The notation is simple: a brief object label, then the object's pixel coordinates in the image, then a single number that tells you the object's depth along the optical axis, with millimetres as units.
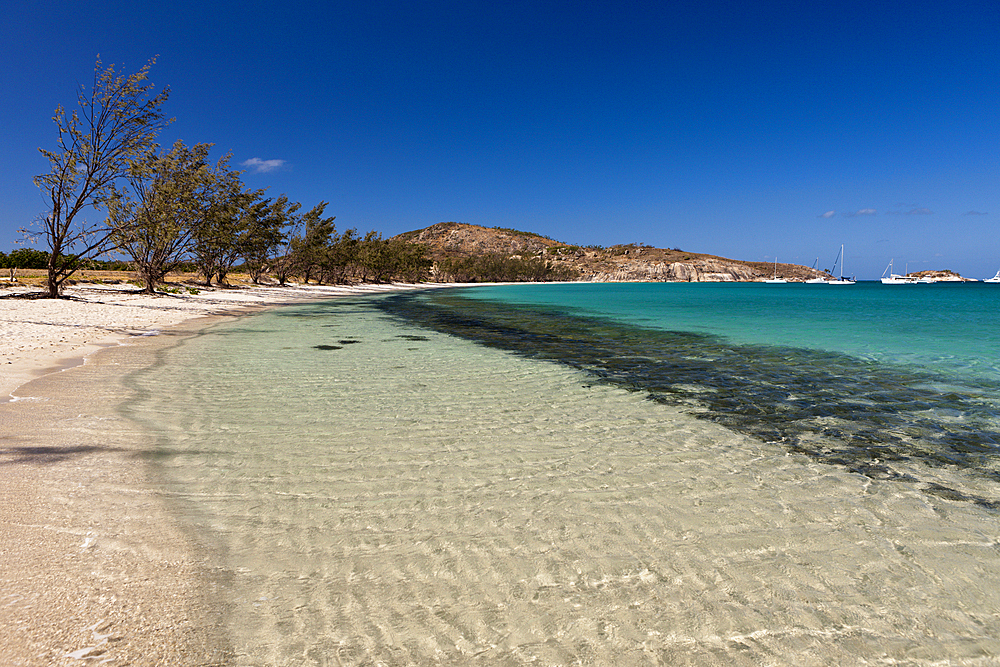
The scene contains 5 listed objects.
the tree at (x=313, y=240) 60078
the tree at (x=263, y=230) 45719
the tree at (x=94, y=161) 21172
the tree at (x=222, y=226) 35531
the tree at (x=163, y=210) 26438
